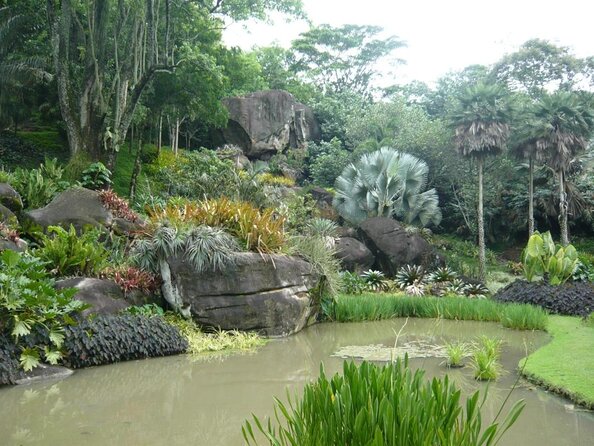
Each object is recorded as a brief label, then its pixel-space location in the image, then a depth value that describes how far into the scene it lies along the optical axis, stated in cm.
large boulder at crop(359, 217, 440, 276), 1992
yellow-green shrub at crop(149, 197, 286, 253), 1134
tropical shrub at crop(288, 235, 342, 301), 1238
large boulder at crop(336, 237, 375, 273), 1934
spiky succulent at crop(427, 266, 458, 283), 1825
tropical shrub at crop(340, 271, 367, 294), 1683
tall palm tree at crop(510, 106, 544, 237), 2135
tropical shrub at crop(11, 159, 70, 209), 1394
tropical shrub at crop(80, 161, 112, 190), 1527
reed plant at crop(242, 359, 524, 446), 271
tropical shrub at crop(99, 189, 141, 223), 1335
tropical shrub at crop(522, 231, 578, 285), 1472
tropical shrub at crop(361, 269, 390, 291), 1803
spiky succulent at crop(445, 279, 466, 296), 1720
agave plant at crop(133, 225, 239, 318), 1056
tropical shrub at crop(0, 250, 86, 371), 727
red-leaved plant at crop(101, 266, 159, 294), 1016
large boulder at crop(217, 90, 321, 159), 2670
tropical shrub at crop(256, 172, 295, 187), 2369
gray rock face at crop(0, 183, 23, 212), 1244
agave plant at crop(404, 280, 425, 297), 1700
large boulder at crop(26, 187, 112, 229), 1229
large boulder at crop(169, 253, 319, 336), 1057
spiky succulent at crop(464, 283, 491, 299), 1728
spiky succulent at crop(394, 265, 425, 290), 1822
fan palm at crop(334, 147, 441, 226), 2227
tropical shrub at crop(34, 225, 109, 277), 978
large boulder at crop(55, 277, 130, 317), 916
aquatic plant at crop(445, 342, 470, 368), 804
